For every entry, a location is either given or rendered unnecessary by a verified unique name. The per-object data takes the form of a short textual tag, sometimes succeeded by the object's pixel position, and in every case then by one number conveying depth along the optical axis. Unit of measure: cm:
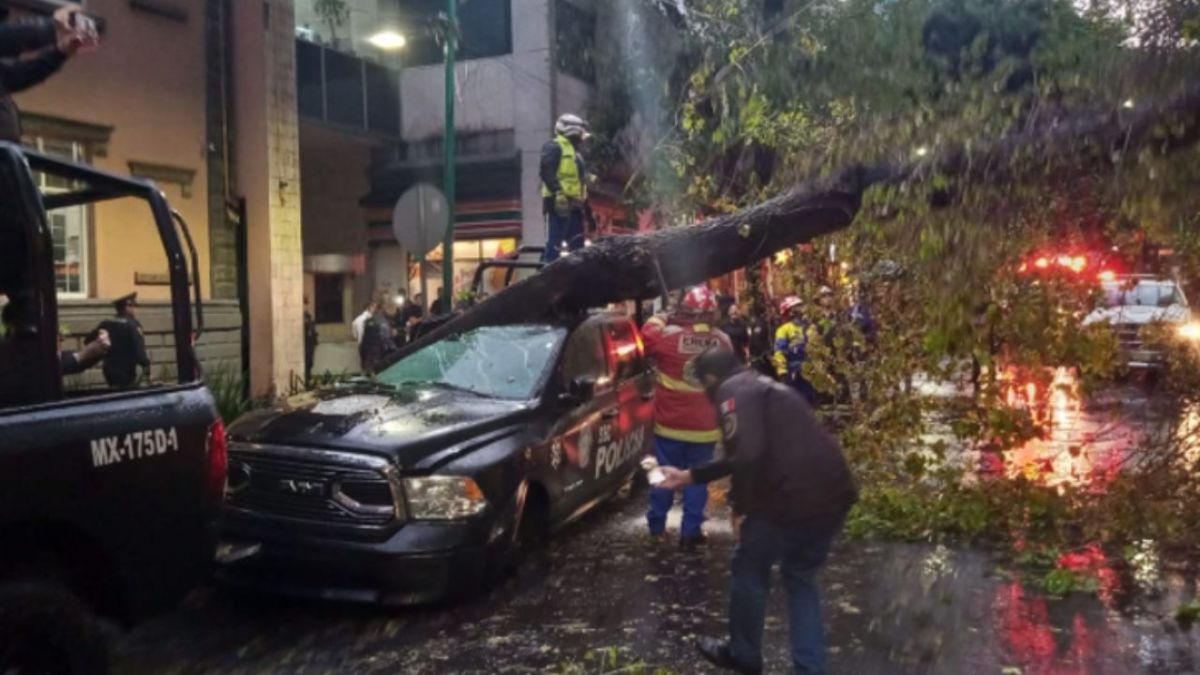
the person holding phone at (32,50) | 448
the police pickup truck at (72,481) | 348
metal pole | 1276
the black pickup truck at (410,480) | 581
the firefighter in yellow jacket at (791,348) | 1087
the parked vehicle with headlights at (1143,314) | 875
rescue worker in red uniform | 734
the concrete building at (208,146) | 1082
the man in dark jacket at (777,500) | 476
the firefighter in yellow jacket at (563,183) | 994
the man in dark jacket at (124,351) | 429
